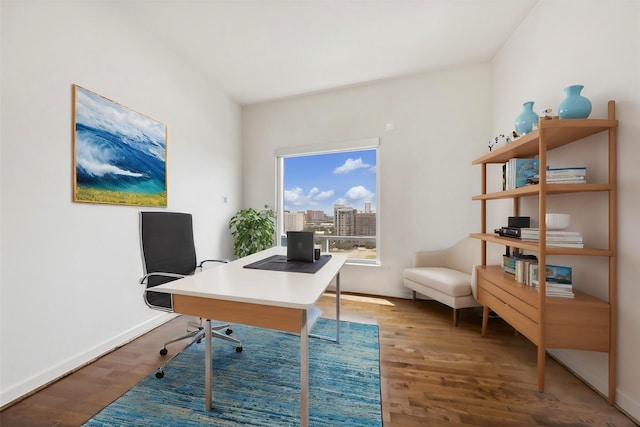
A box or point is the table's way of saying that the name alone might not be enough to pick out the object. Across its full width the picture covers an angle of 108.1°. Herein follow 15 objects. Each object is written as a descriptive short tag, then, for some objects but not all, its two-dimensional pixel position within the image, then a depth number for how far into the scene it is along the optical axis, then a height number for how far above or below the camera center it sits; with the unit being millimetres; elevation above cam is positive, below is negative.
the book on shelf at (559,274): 1546 -428
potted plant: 3338 -293
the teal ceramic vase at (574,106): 1458 +674
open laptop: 1779 -264
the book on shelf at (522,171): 1833 +327
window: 3377 +264
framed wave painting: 1768 +514
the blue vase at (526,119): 1813 +725
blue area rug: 1294 -1153
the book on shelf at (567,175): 1485 +235
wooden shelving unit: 1376 -561
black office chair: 1701 -335
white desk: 1021 -392
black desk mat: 1564 -383
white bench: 2340 -709
